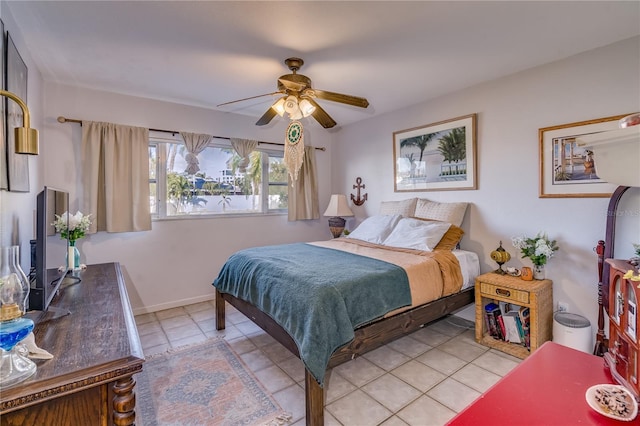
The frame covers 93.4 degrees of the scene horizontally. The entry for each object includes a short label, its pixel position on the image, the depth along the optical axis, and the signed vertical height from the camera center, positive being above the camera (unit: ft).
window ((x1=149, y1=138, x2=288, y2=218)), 12.01 +1.21
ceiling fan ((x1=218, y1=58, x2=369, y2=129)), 7.96 +3.05
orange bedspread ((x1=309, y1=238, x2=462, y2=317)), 7.91 -1.72
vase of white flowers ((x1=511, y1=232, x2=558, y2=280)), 8.40 -1.19
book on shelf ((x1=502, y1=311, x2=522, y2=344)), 8.75 -3.50
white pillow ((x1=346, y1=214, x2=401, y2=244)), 11.30 -0.77
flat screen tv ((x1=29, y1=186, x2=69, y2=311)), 4.32 -0.64
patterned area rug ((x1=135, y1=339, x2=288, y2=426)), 6.07 -4.13
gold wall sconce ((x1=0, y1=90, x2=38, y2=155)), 3.39 +0.88
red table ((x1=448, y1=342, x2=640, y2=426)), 2.36 -1.64
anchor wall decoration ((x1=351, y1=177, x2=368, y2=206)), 15.03 +0.61
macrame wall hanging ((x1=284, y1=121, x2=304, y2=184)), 9.50 +2.00
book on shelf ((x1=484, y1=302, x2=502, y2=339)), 9.16 -3.46
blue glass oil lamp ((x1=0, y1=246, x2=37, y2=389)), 2.85 -1.16
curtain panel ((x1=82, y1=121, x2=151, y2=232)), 10.34 +1.23
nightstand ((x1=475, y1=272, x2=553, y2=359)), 8.03 -2.60
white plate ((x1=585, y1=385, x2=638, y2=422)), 2.35 -1.60
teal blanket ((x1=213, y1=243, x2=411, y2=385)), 5.88 -1.92
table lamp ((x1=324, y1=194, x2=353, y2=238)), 14.35 -0.14
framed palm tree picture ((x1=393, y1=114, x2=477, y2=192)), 10.71 +2.03
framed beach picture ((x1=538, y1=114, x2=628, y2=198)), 7.93 +1.25
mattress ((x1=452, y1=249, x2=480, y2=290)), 9.45 -1.87
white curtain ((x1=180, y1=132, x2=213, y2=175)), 12.05 +2.60
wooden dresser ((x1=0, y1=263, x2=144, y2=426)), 2.81 -1.63
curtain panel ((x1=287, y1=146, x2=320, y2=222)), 14.93 +0.86
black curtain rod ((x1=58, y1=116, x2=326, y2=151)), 9.85 +3.09
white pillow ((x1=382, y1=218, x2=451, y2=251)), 9.66 -0.87
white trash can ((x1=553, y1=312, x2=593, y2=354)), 7.68 -3.23
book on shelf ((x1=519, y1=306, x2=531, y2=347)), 8.59 -3.35
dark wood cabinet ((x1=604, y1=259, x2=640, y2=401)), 2.40 -1.09
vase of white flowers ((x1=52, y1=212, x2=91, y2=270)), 7.18 -0.45
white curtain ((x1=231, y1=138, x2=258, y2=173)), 13.21 +2.76
